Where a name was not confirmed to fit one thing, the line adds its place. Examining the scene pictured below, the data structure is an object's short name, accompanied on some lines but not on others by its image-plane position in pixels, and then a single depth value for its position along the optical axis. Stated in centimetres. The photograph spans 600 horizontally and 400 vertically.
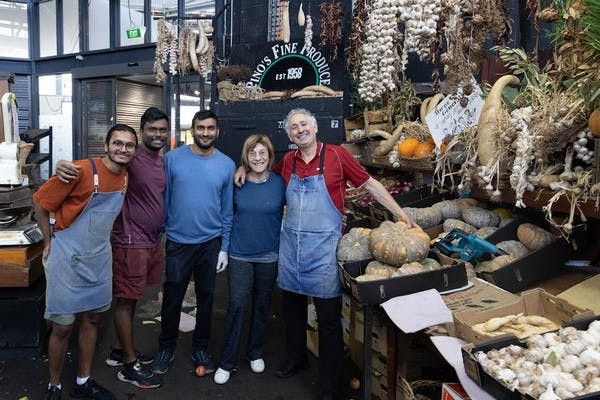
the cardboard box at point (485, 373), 181
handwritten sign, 385
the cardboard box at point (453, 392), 211
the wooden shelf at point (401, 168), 438
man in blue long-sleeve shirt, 355
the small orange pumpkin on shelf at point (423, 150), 435
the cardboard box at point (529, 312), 226
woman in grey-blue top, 348
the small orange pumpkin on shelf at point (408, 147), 451
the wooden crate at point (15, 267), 397
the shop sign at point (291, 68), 670
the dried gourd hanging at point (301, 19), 660
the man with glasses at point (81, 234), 304
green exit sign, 1133
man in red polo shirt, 323
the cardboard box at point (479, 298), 258
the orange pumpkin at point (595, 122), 237
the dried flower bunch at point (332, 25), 632
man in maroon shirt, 346
